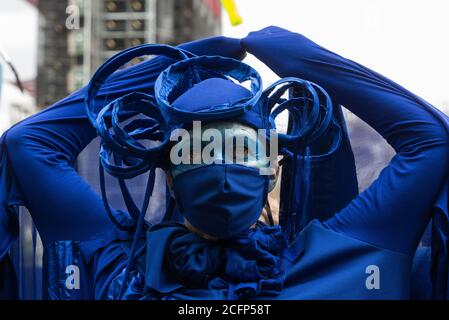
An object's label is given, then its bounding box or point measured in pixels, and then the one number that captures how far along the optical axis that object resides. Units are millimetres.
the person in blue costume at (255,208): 2776
